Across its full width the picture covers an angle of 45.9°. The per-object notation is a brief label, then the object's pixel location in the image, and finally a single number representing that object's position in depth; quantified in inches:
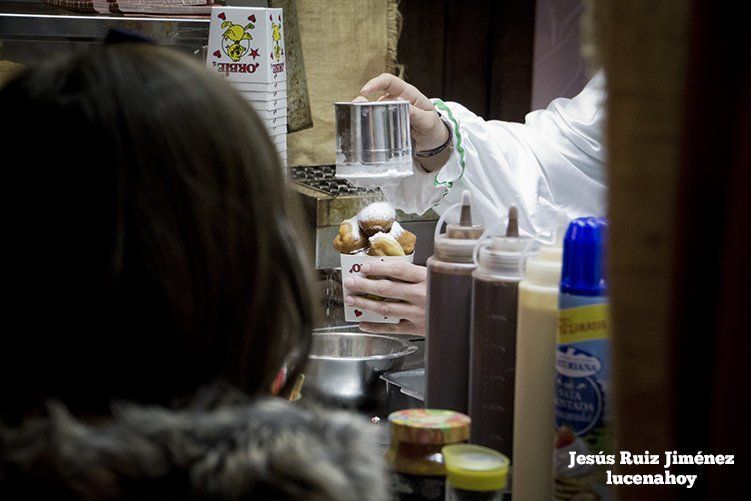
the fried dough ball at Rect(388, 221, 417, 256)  88.1
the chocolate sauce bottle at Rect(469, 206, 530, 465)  44.5
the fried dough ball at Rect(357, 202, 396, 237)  87.9
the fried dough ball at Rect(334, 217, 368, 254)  87.0
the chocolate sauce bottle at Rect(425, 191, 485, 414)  47.4
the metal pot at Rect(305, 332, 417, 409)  61.8
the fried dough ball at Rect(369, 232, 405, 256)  84.4
